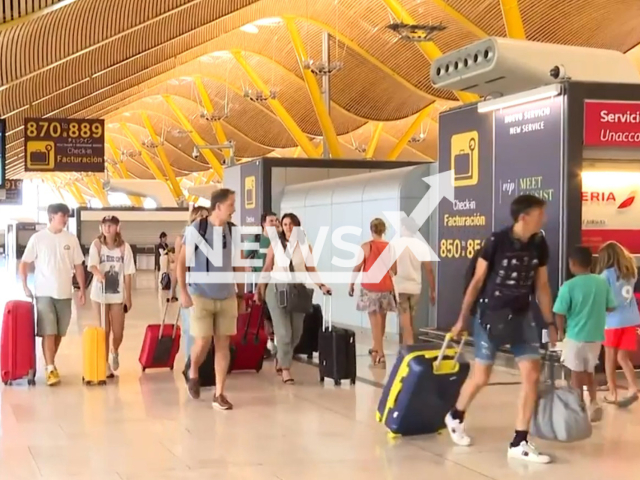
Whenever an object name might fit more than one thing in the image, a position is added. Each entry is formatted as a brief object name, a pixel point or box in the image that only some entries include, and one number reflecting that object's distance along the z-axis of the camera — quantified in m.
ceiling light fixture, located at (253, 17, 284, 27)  32.50
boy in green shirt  6.85
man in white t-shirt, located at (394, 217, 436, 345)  10.41
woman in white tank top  9.12
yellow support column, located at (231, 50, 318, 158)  38.38
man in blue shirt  7.67
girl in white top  9.34
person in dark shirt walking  5.79
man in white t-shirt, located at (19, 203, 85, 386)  8.98
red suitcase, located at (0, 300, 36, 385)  9.02
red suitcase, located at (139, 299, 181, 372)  9.87
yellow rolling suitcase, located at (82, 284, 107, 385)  8.98
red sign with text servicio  9.00
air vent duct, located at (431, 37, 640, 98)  9.41
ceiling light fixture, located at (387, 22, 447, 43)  22.09
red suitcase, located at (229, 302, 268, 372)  9.78
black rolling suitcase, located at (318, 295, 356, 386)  9.04
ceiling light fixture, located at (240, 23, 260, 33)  34.88
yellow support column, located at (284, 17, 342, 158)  32.00
